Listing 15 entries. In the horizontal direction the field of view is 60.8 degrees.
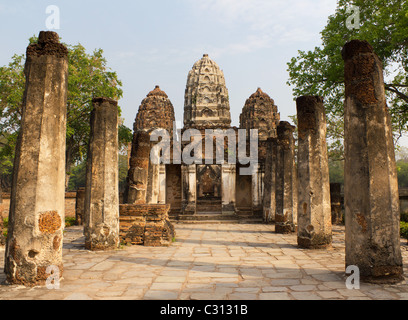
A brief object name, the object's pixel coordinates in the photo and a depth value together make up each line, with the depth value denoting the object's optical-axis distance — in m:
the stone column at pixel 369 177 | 4.34
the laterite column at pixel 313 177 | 7.38
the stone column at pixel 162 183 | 16.67
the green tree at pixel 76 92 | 16.95
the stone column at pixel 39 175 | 4.16
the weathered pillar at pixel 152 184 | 13.90
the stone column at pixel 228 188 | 15.85
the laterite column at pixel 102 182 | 7.05
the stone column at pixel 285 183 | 10.74
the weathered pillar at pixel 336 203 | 14.85
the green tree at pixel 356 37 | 10.95
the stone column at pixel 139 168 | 10.60
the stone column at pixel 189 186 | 16.12
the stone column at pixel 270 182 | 13.98
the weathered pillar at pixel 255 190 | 16.28
